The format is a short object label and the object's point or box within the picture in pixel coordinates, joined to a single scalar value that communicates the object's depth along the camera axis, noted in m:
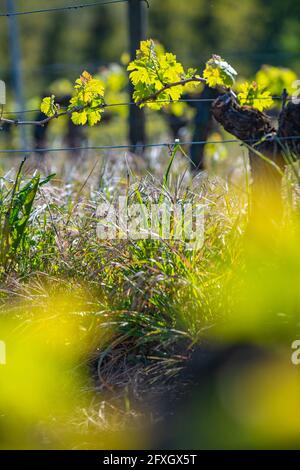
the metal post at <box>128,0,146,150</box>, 13.00
